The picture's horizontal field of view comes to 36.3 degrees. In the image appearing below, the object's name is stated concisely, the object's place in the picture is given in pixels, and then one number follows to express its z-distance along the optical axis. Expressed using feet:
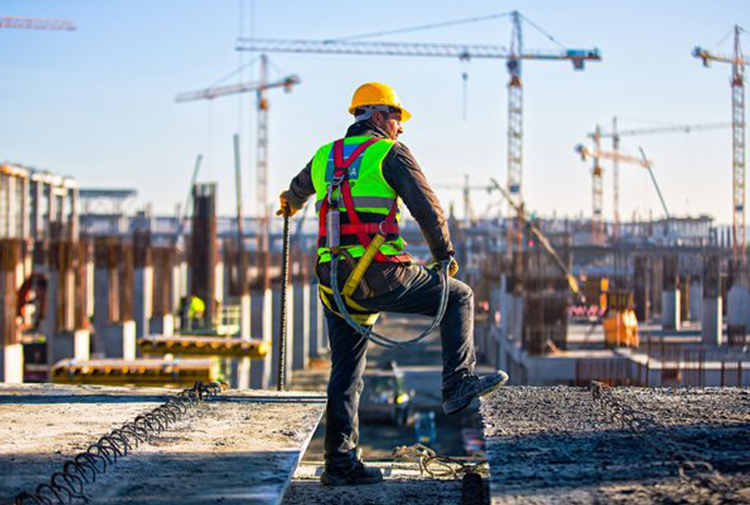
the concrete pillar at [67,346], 65.57
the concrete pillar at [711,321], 98.48
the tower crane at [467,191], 435.12
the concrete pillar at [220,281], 124.88
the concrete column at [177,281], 126.96
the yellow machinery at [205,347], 54.65
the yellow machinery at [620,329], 92.48
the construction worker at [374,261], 16.12
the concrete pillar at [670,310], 118.21
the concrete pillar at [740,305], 107.24
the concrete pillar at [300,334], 118.11
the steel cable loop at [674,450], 12.28
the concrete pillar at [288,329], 97.96
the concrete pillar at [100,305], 72.54
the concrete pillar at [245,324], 82.27
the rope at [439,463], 18.34
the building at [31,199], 169.48
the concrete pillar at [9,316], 53.72
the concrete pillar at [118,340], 71.46
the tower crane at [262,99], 282.77
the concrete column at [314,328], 139.33
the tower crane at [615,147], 354.74
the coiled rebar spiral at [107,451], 12.83
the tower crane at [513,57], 247.29
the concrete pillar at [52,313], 65.98
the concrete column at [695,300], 129.70
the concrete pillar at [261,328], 87.56
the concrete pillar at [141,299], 83.30
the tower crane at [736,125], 248.73
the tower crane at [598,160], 351.87
